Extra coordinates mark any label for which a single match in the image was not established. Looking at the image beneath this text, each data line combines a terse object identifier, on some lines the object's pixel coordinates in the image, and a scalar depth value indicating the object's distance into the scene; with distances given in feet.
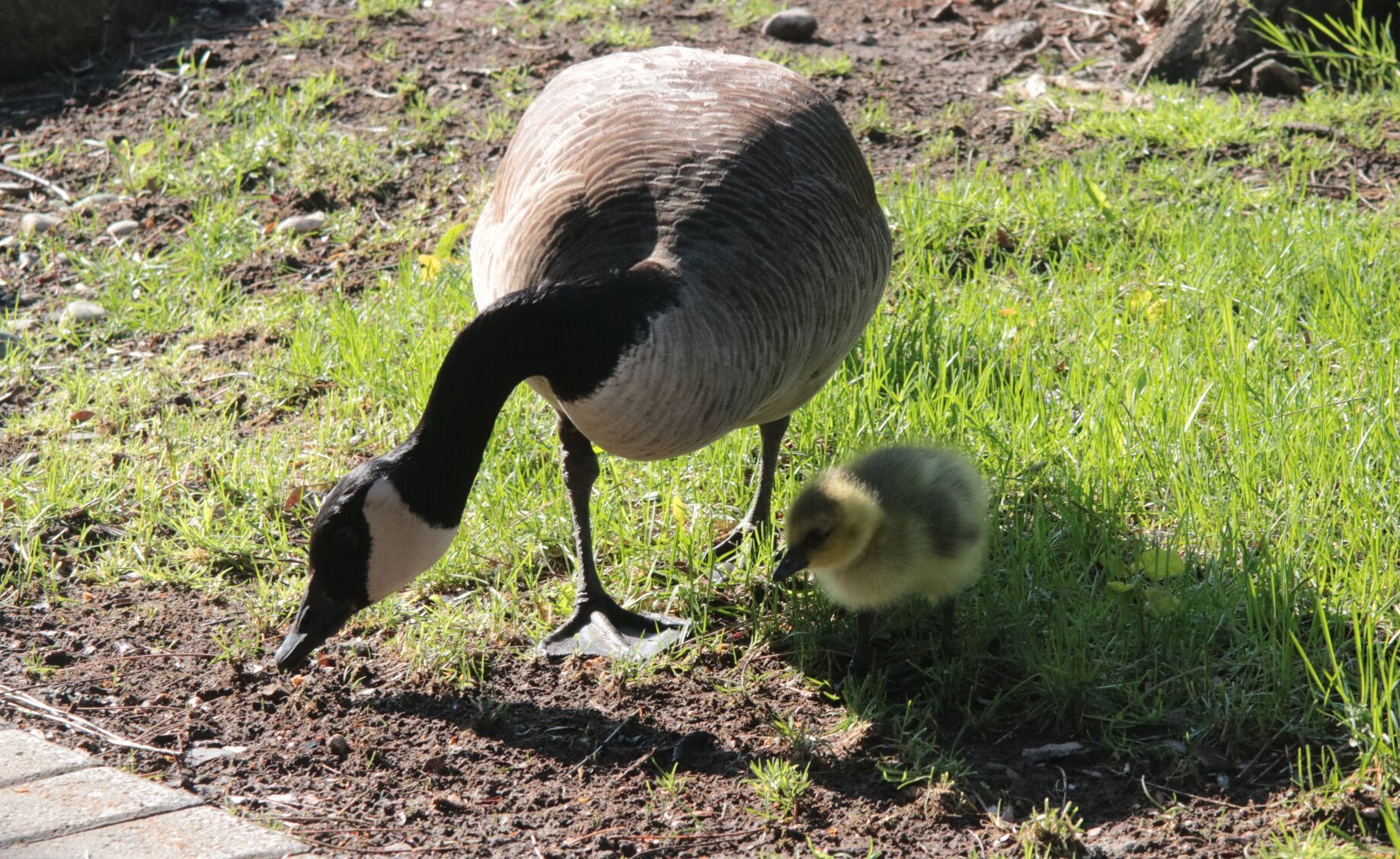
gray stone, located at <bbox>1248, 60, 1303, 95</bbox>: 44.19
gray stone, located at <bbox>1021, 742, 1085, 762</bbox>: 20.86
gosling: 21.85
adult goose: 20.93
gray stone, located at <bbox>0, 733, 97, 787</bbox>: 20.31
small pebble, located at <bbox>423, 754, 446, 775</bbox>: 21.56
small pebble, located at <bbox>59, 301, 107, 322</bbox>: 38.73
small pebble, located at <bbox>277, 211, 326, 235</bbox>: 41.91
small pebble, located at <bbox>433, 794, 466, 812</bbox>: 20.52
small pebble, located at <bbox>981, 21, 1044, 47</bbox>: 50.31
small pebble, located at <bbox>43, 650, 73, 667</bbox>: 24.80
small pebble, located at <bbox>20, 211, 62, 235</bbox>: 43.21
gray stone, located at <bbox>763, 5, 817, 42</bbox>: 50.47
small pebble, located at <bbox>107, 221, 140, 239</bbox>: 42.96
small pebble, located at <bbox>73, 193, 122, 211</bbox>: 44.50
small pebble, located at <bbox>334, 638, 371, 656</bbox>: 25.20
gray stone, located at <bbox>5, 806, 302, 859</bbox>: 18.19
